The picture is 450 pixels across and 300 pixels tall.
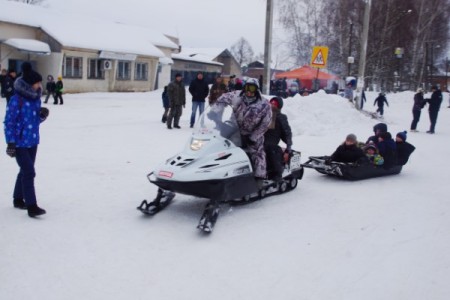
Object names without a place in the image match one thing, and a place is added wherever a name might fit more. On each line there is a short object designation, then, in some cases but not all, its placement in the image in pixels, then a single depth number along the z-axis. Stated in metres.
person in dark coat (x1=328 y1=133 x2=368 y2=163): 8.71
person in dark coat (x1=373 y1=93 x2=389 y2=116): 23.69
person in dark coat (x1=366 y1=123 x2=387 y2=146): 9.59
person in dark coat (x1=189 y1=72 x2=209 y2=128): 14.99
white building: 27.25
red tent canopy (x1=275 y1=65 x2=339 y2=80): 36.94
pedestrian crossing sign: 17.53
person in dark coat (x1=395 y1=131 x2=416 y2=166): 9.52
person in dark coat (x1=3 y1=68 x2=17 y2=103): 17.49
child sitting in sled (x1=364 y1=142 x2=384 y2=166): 9.02
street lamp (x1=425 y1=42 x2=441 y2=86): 46.34
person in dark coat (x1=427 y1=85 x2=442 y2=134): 17.06
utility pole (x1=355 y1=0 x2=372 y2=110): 22.02
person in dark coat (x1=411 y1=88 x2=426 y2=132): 17.20
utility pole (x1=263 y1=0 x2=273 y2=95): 17.84
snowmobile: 5.80
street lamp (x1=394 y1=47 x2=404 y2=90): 42.88
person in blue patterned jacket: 5.58
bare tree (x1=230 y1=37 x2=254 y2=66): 104.24
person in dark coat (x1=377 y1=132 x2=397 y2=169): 9.16
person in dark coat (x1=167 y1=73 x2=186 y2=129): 14.50
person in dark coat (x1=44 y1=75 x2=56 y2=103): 22.40
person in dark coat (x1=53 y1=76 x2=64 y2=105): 21.69
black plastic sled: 8.53
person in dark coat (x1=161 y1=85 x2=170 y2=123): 15.62
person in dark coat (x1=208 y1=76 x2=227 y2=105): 14.67
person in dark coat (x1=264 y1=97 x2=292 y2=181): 7.45
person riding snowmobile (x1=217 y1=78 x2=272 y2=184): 6.62
